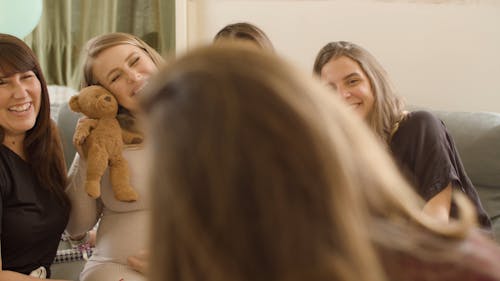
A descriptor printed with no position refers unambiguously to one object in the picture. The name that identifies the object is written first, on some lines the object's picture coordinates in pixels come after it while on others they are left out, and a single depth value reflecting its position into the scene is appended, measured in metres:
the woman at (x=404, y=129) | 1.70
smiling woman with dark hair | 1.71
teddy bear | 1.76
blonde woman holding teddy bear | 1.76
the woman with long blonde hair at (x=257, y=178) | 0.56
